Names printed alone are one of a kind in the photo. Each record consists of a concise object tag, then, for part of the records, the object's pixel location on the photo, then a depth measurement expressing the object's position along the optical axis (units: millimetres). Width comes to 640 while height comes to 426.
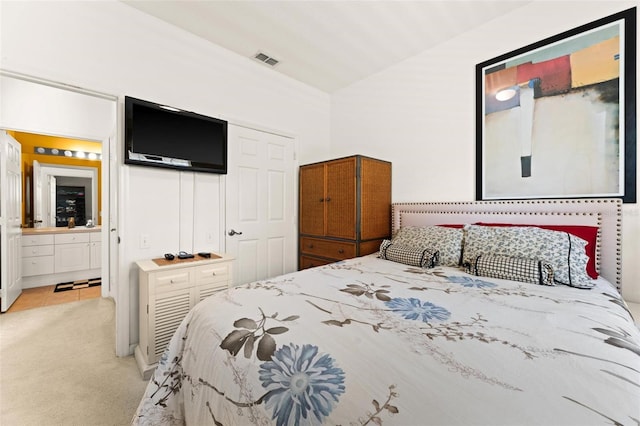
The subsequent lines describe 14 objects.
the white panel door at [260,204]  2879
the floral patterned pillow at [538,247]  1495
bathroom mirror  4297
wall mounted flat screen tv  2139
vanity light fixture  4379
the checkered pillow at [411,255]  1973
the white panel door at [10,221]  2951
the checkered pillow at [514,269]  1502
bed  626
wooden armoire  2697
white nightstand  1912
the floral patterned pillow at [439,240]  2002
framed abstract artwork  1759
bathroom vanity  3799
